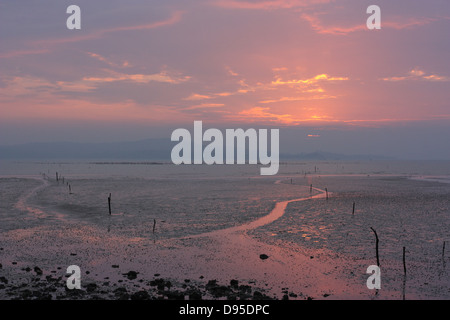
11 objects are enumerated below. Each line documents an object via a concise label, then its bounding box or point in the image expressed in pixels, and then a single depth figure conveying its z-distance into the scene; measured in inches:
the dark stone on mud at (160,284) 692.7
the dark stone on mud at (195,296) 627.8
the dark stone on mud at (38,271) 773.3
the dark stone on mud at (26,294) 617.5
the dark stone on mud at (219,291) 654.7
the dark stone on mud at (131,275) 759.1
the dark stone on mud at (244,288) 684.1
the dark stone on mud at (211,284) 705.6
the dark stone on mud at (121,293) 621.6
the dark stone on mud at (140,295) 616.2
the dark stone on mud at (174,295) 627.8
